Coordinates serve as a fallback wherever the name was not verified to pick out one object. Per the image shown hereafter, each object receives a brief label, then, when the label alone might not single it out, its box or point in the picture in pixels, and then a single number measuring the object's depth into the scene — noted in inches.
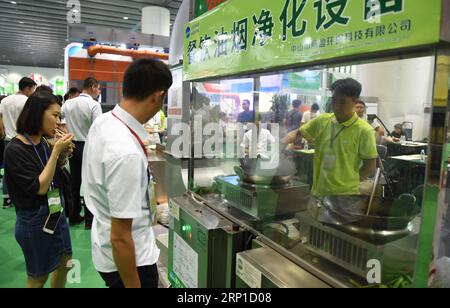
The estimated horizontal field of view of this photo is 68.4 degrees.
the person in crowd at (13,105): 160.4
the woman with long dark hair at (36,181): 63.7
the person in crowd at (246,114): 94.9
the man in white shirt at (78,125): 143.3
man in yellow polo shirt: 70.5
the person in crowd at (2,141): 167.7
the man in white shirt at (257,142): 96.0
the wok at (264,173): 63.4
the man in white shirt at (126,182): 41.9
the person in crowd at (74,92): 181.8
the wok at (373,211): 40.6
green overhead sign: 31.5
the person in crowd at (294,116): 106.8
